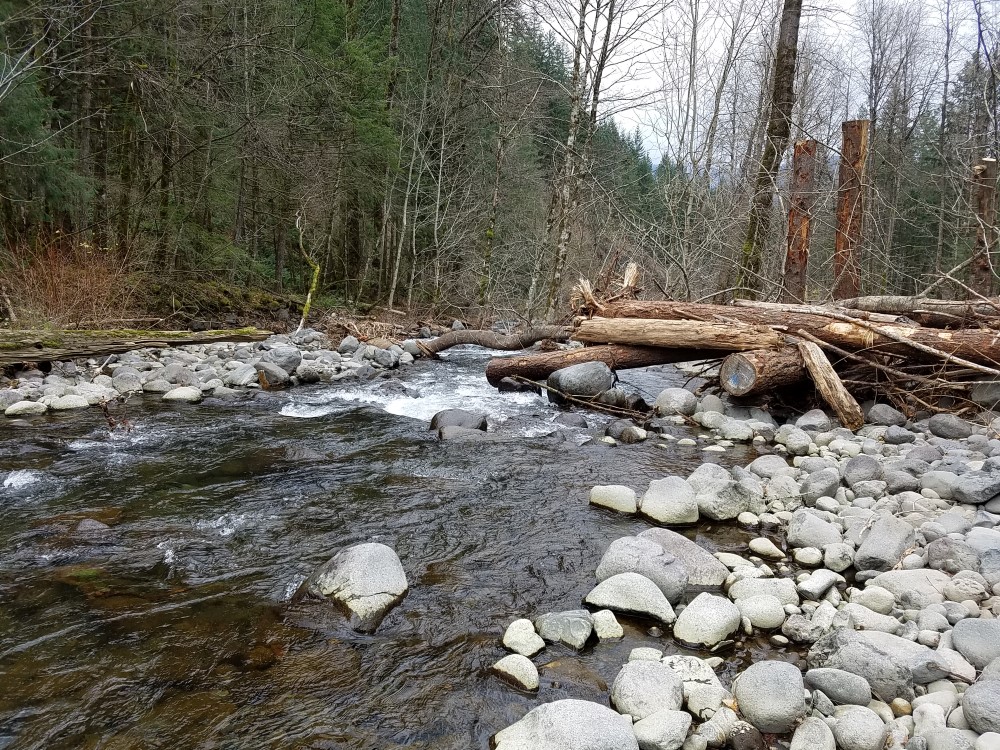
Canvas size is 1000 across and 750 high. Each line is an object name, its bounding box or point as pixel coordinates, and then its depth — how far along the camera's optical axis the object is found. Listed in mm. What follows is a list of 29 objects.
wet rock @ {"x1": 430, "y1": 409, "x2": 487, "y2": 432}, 6816
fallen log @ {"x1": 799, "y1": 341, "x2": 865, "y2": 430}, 6422
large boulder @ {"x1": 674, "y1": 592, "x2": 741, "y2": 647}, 3020
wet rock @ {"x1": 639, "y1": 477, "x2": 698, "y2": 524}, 4414
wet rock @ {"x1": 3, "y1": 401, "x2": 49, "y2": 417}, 6613
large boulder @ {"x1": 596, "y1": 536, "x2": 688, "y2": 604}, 3420
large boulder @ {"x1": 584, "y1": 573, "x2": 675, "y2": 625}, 3223
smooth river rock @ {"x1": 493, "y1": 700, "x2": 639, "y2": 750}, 2236
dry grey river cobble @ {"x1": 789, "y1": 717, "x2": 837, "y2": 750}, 2250
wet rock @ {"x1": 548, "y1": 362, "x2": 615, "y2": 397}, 8211
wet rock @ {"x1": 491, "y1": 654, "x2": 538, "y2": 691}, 2723
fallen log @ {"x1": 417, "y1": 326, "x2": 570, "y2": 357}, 12094
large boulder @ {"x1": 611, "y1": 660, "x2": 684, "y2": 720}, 2490
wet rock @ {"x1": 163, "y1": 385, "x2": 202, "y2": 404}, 7832
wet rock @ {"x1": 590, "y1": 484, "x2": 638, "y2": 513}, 4637
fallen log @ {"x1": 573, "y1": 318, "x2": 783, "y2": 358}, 7297
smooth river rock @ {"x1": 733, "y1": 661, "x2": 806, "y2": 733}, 2398
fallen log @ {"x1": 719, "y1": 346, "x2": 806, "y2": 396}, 6824
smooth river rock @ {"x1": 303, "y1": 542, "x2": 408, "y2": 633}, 3199
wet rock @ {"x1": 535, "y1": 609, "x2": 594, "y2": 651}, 3020
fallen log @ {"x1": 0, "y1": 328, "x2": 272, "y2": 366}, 7578
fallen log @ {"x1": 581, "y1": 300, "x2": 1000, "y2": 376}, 6301
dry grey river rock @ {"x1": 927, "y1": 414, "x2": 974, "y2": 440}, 5832
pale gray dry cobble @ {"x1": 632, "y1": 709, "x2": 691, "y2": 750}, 2309
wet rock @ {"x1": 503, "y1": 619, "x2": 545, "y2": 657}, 2973
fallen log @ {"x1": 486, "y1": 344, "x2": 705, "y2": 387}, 8398
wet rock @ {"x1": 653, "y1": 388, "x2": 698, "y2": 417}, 7617
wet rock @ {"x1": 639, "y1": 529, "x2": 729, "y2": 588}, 3588
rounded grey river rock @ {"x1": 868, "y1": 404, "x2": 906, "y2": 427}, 6359
